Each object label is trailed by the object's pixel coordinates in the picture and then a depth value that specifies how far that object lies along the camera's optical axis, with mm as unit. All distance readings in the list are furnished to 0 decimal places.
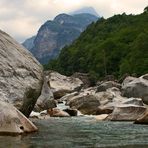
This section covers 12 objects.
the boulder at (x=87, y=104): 44541
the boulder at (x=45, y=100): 44938
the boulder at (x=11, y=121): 23719
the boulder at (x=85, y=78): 108600
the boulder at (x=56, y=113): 41219
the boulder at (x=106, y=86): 65131
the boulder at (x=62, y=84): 74925
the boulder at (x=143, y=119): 31406
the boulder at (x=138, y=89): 50088
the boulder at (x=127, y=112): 35375
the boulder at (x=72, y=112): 42750
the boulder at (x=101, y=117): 36931
